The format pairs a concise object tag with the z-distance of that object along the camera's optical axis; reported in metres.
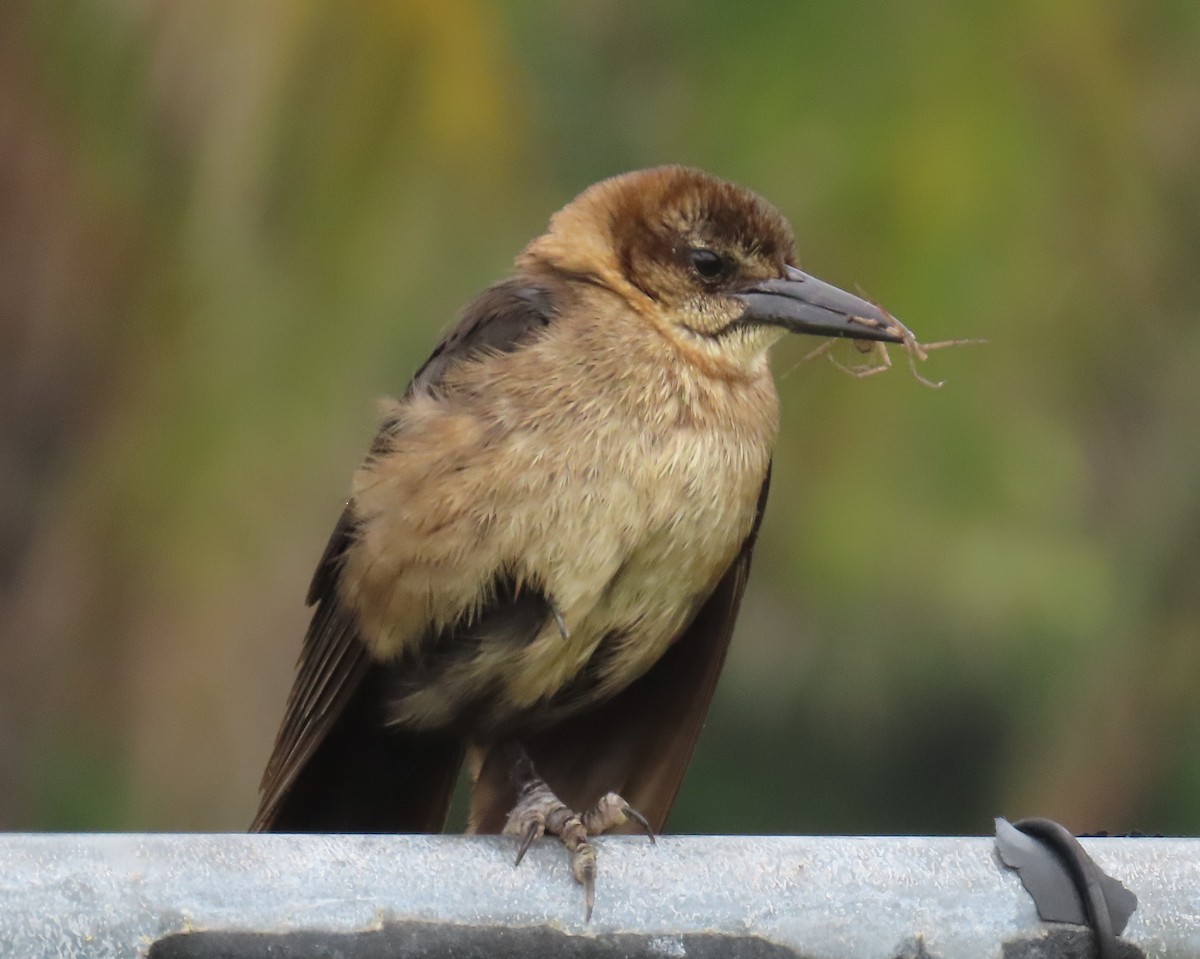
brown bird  4.69
